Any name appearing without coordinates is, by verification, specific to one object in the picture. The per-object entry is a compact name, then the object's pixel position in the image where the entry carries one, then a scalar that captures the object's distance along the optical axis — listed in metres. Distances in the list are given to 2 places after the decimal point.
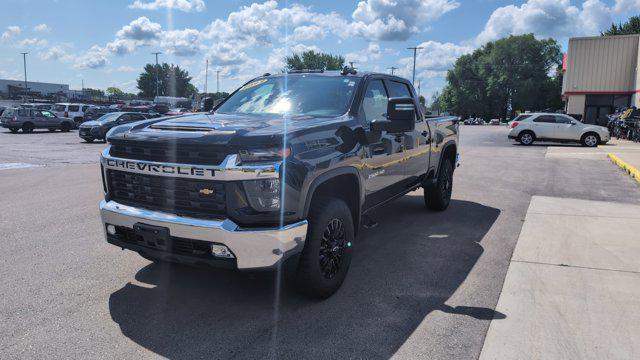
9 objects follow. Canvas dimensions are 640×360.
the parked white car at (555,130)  21.08
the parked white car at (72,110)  31.53
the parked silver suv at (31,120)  27.12
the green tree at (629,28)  52.72
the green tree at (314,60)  82.14
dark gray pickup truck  3.23
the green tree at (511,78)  79.56
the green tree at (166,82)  134.62
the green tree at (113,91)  185.00
